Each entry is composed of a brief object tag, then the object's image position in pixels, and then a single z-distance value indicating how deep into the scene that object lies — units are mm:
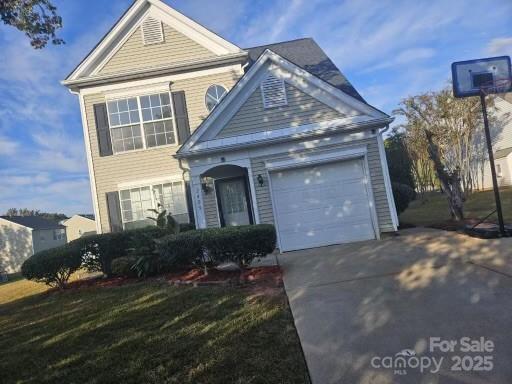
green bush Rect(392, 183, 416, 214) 12891
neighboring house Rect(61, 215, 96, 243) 54625
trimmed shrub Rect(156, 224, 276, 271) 7262
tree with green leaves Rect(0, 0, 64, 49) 6957
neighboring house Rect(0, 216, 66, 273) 41406
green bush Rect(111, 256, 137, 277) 9180
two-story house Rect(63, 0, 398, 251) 10039
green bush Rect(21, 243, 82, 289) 8758
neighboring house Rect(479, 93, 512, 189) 26533
